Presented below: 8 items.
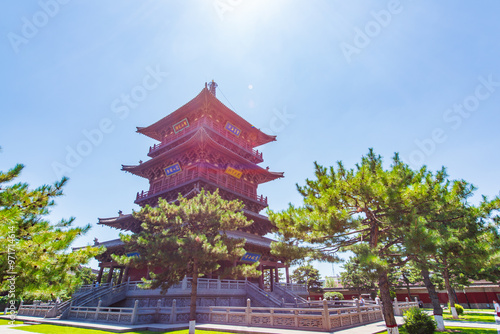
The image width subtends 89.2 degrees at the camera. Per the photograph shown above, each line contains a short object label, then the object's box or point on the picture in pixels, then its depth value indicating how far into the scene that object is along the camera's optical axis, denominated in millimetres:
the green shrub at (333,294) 31531
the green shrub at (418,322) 10125
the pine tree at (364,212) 8281
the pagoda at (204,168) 22188
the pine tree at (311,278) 38456
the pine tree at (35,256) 4155
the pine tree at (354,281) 33156
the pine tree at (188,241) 11000
